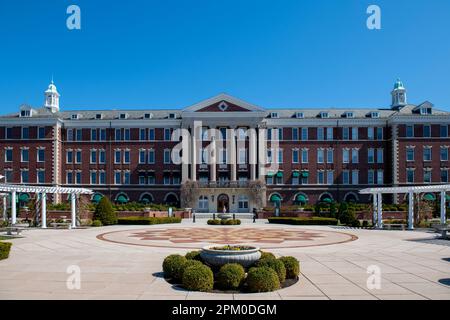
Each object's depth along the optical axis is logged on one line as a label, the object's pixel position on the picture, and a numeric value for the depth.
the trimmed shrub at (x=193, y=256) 14.81
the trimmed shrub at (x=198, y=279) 12.33
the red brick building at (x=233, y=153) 65.12
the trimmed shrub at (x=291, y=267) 13.87
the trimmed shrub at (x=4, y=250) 18.22
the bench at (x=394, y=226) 38.65
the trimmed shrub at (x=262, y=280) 12.16
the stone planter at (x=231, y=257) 13.63
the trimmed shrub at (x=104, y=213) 42.47
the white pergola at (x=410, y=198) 33.59
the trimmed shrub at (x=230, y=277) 12.45
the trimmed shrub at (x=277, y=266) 13.08
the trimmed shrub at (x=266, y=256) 14.12
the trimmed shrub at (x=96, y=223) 40.66
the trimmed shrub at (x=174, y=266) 13.55
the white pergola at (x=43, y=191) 33.00
